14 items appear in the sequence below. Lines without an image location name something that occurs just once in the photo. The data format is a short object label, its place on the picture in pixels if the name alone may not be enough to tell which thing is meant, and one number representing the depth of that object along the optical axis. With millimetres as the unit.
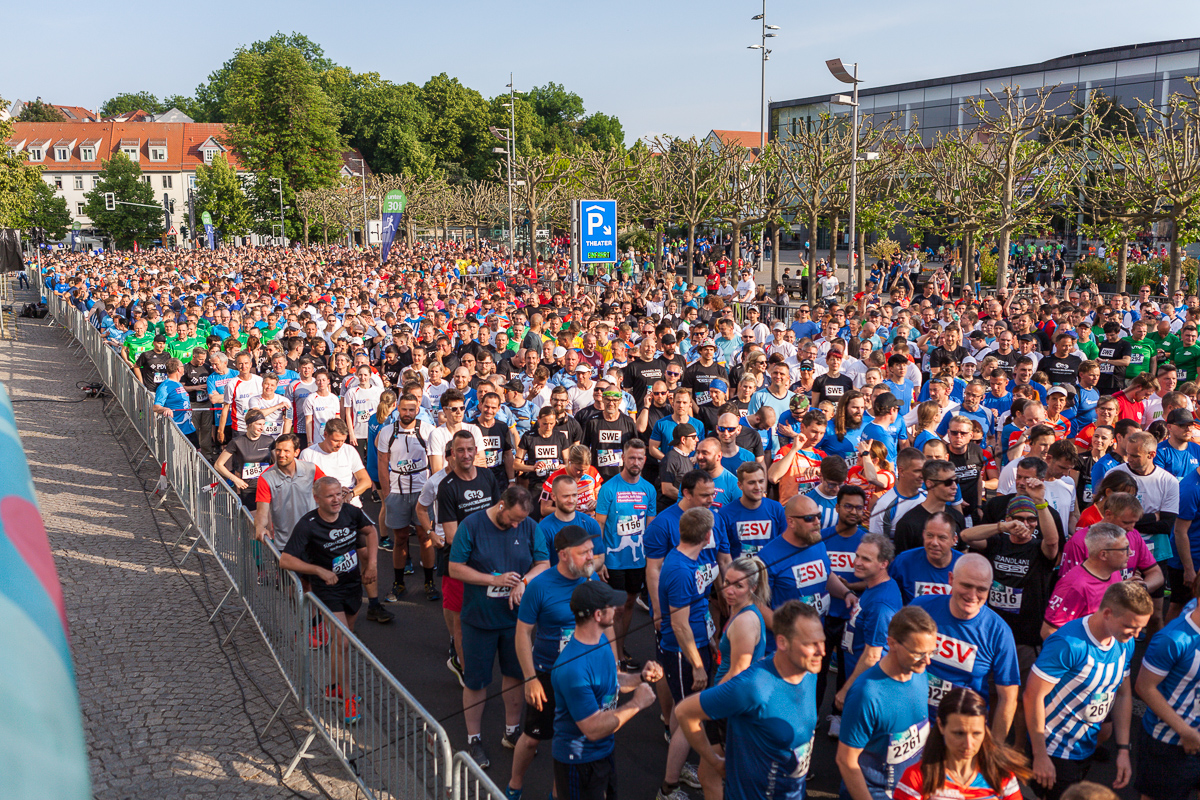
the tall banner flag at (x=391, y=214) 27062
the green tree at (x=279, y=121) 67625
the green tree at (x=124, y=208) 73188
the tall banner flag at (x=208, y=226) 47969
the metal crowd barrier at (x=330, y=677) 4086
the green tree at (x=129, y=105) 136250
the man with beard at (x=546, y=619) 4656
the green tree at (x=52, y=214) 73250
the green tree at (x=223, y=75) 93875
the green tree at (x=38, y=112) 111688
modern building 40250
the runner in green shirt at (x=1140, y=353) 11148
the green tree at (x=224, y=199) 69000
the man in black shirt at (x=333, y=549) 5789
